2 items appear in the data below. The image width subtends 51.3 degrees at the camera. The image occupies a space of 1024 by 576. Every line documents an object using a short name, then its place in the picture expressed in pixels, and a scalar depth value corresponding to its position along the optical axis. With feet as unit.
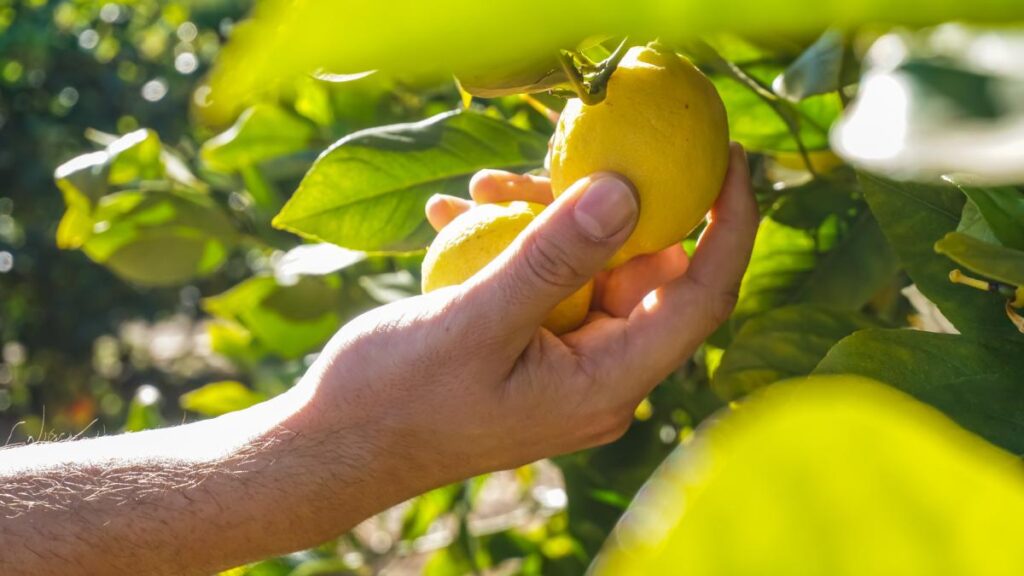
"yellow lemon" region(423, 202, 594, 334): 2.82
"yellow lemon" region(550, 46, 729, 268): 2.34
